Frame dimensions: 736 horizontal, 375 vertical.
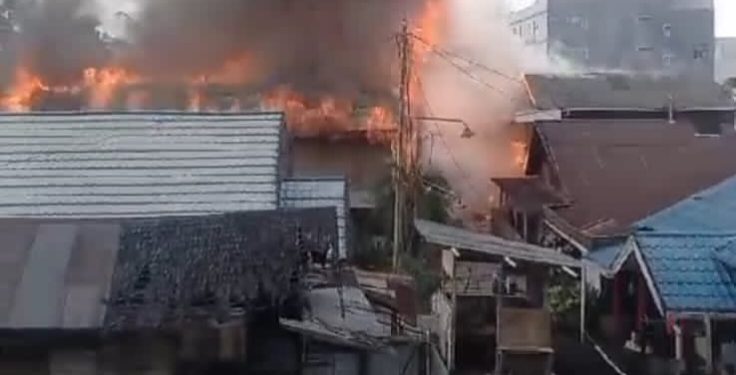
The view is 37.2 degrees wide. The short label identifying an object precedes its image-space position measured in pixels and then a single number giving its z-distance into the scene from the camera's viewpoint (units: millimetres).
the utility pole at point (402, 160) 16812
